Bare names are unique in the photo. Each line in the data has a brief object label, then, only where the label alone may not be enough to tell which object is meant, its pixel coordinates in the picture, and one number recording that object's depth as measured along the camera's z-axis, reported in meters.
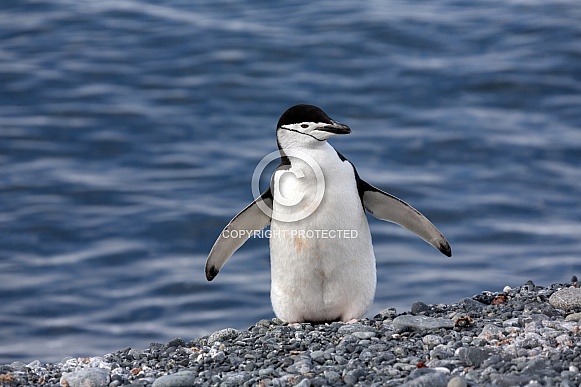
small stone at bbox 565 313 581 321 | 10.67
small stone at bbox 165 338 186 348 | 11.81
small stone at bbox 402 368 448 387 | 8.28
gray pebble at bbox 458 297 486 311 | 12.18
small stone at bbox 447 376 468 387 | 8.13
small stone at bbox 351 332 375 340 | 10.65
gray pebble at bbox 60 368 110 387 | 9.89
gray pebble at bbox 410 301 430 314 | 12.31
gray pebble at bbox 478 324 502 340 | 9.91
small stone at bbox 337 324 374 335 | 11.05
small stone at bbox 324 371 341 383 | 8.99
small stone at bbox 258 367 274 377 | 9.46
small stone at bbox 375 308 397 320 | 12.12
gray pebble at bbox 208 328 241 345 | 11.70
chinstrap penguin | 11.80
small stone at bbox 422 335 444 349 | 10.10
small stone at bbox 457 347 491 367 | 9.03
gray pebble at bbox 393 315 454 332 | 10.78
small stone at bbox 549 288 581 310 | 11.34
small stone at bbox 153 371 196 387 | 9.39
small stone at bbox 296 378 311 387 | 8.82
